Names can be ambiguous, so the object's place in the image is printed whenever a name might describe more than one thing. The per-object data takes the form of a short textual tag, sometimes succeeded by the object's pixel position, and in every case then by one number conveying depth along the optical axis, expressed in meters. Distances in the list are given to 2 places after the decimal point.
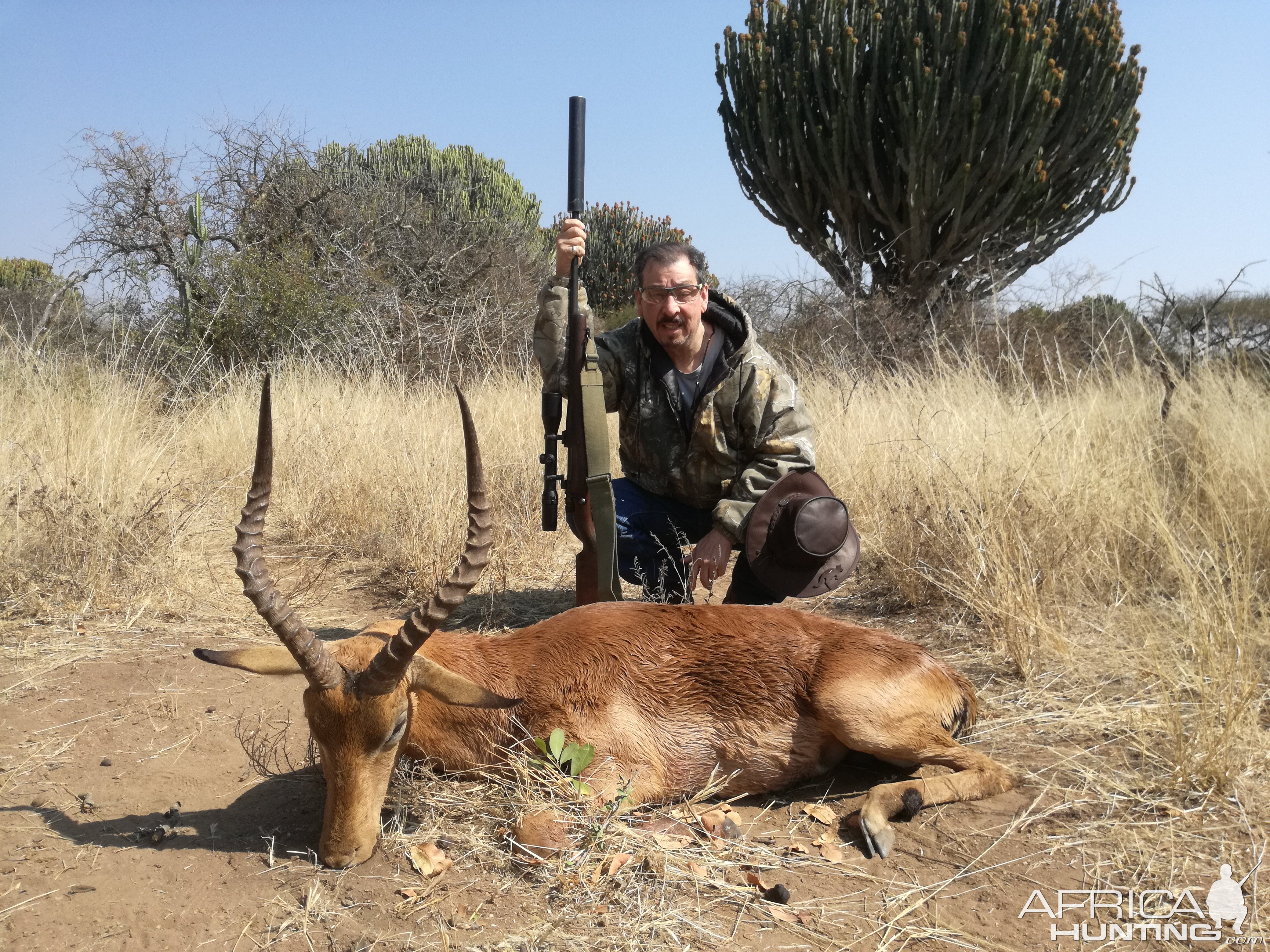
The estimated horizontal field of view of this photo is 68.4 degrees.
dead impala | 3.12
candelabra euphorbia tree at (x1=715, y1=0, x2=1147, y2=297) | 13.31
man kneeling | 4.78
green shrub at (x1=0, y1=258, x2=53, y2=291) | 21.45
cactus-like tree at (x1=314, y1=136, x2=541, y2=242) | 19.12
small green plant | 3.13
